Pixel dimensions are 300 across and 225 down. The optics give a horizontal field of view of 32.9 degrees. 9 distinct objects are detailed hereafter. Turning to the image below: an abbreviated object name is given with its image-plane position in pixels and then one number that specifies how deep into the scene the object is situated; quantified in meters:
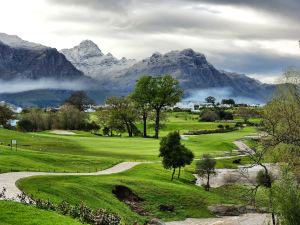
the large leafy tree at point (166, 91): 134.50
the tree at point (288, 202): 34.09
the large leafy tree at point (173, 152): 67.50
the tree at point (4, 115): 137.50
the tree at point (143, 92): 136.00
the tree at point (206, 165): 71.00
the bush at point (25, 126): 142.25
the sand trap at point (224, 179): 74.19
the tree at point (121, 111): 141.25
